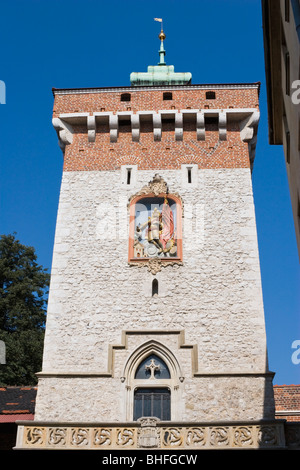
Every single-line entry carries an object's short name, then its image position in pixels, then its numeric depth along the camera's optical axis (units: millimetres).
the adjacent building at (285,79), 11391
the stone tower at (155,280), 15258
